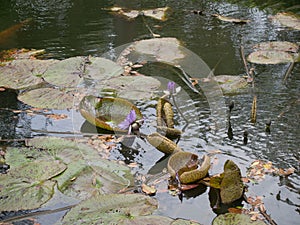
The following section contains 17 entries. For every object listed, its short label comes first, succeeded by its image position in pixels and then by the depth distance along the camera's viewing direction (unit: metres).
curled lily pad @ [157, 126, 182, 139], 4.84
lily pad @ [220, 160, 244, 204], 3.79
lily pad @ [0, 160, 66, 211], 3.81
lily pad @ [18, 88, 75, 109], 5.65
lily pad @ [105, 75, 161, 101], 5.73
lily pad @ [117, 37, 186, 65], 6.94
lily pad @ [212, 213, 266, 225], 3.40
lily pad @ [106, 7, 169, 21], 9.02
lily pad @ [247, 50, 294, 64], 6.54
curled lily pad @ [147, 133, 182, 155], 4.49
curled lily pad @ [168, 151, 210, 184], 4.03
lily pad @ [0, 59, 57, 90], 6.25
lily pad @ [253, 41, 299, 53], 6.86
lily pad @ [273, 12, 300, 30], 8.06
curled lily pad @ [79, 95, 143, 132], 5.11
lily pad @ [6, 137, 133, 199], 3.97
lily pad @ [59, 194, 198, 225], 3.46
